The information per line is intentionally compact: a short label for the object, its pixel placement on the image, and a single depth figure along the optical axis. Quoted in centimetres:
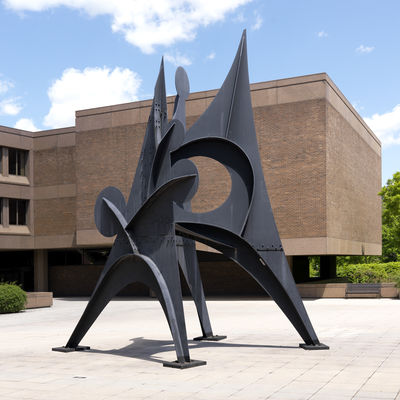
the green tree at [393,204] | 4369
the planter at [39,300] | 2730
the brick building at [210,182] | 2934
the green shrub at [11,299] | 2422
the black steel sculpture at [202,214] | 1139
